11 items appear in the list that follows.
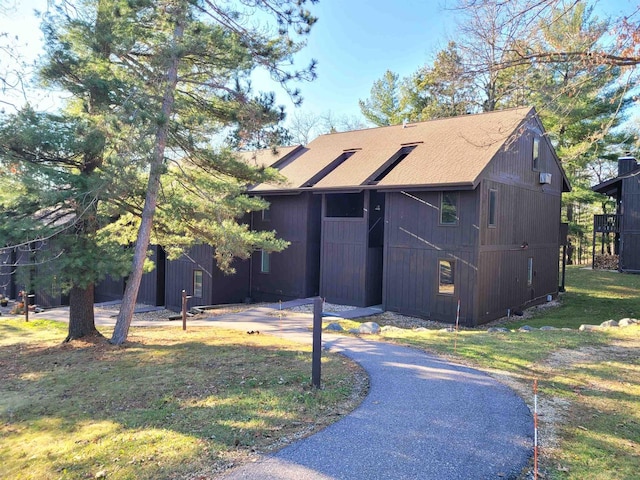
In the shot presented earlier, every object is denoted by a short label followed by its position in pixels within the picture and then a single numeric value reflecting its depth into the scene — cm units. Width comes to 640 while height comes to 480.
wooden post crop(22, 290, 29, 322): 1652
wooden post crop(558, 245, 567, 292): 2095
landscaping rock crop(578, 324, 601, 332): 1044
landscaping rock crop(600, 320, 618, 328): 1154
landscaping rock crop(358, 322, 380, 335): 1087
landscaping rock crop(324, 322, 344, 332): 1100
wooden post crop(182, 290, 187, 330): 1205
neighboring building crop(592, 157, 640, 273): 2388
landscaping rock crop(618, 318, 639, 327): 1118
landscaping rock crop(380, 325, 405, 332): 1117
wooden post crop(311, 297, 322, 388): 564
